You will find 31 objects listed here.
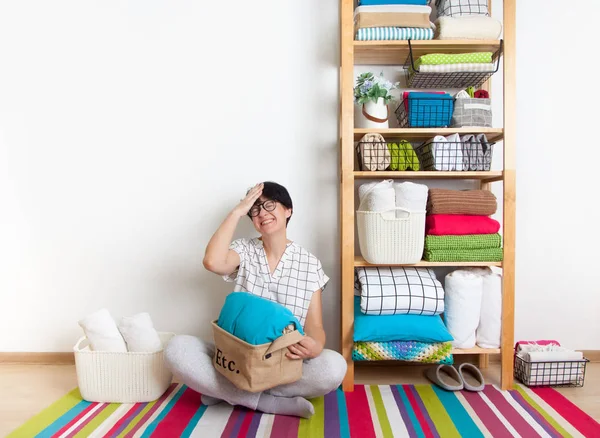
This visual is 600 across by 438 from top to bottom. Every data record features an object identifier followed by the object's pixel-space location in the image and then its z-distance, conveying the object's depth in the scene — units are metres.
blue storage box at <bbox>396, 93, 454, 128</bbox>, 2.12
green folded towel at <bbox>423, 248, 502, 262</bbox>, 2.13
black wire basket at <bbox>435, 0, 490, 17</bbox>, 2.16
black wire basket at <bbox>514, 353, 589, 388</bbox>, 2.16
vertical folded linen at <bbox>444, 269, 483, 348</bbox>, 2.14
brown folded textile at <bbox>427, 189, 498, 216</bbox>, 2.14
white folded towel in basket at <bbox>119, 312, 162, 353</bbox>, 2.09
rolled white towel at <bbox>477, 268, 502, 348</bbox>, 2.15
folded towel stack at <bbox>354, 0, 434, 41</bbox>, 2.13
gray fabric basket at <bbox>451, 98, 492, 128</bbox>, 2.15
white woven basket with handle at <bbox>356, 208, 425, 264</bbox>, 2.05
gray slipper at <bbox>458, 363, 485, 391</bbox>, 2.12
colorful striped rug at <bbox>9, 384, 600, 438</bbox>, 1.75
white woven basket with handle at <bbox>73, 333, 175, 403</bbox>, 2.03
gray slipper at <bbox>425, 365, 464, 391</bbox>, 2.12
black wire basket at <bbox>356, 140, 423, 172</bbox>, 2.11
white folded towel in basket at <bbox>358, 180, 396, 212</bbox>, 2.05
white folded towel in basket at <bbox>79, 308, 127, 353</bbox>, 2.08
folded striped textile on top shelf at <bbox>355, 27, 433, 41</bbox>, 2.13
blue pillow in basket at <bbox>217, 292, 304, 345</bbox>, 1.74
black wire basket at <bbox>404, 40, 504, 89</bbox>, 2.14
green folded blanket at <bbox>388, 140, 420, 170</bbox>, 2.15
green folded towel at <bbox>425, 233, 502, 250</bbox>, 2.12
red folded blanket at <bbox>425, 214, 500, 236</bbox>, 2.13
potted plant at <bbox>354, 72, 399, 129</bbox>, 2.18
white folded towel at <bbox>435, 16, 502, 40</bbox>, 2.10
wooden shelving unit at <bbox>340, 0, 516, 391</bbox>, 2.08
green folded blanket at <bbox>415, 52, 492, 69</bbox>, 2.08
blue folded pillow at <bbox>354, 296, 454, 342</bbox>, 2.04
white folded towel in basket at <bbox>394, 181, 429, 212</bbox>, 2.07
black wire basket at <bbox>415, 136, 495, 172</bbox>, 2.11
